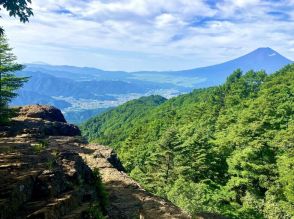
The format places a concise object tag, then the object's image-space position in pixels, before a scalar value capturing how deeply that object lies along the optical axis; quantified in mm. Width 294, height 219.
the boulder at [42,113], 25334
